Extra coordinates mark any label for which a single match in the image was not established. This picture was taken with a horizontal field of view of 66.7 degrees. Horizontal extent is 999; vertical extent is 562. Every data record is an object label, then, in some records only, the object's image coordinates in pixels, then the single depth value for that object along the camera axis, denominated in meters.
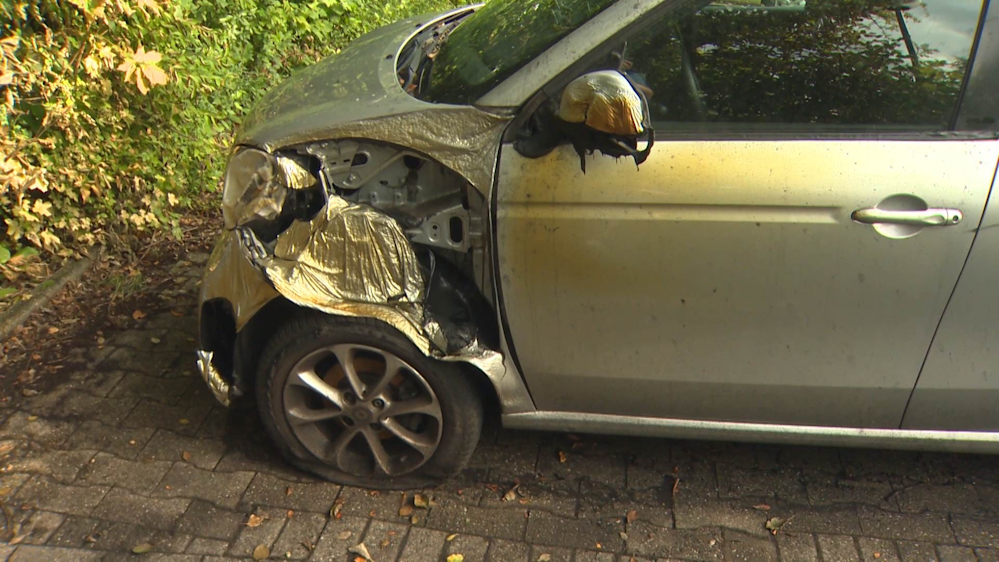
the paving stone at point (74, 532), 2.65
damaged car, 2.19
